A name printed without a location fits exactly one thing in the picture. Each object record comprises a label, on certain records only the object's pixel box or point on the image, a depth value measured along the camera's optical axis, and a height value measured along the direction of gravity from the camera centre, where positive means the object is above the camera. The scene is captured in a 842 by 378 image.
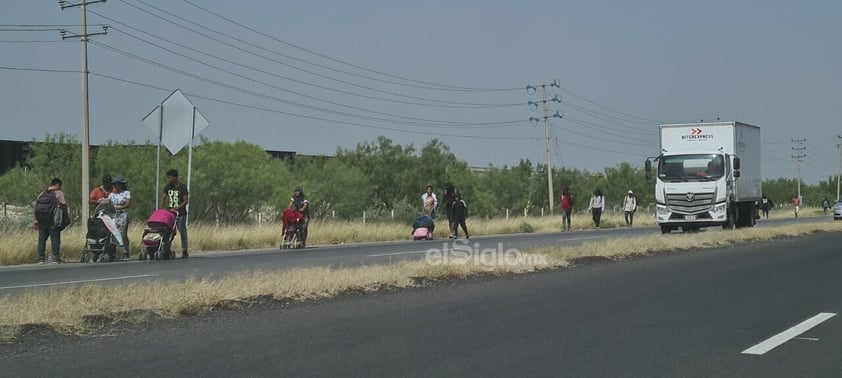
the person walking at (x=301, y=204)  24.77 -0.01
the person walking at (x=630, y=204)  46.20 -0.16
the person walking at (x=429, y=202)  30.42 +0.02
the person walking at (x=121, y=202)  19.05 +0.06
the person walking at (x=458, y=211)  30.19 -0.27
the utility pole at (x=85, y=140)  26.23 +1.79
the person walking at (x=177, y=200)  19.83 +0.09
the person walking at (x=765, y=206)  66.85 -0.41
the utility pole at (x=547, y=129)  58.71 +4.72
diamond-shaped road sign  21.84 +2.00
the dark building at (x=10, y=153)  62.47 +3.45
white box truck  31.31 +0.88
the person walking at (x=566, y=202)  39.22 -0.02
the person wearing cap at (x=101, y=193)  19.44 +0.25
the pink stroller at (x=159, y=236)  19.12 -0.64
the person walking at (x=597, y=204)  42.94 -0.12
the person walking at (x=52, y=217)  18.05 -0.21
